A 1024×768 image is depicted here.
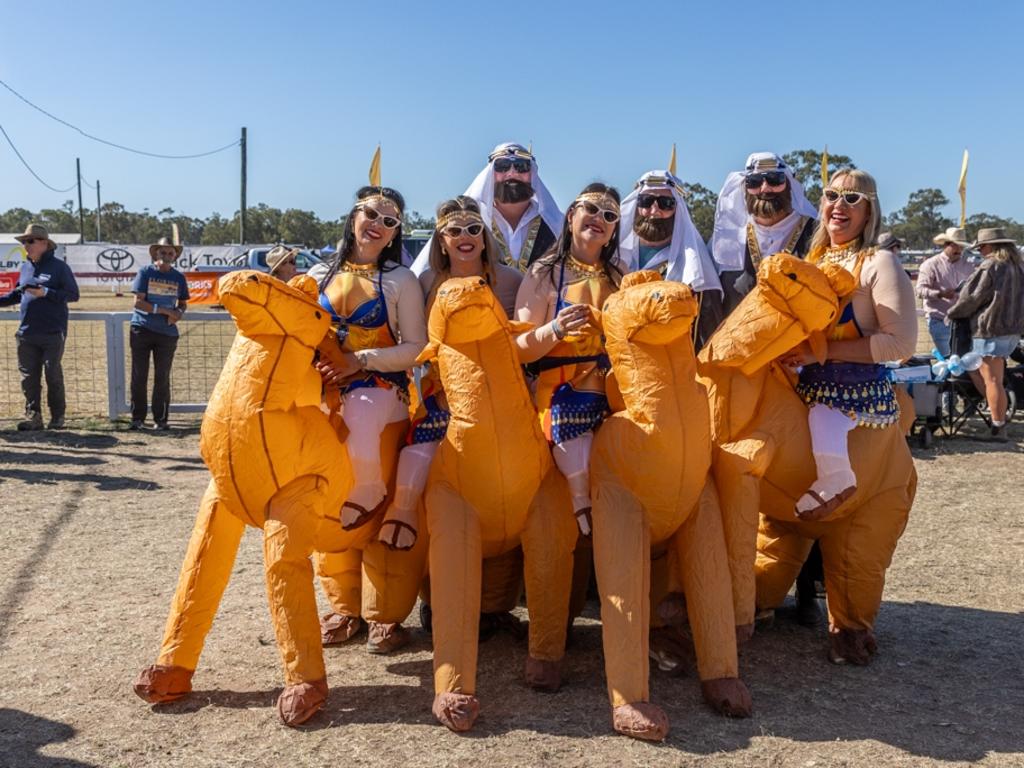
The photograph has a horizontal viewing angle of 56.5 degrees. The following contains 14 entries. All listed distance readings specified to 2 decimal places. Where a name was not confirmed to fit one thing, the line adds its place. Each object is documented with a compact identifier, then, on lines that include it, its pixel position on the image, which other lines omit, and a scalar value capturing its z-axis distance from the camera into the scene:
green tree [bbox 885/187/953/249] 52.09
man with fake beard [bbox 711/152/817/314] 4.68
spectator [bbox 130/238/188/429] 9.43
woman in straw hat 9.25
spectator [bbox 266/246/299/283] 6.94
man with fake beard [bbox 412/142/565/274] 4.93
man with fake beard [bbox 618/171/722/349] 4.48
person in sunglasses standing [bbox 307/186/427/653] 3.79
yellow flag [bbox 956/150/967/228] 15.55
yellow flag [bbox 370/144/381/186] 4.96
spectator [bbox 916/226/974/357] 10.41
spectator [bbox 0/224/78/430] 9.10
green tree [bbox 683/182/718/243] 22.78
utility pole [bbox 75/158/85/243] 59.31
